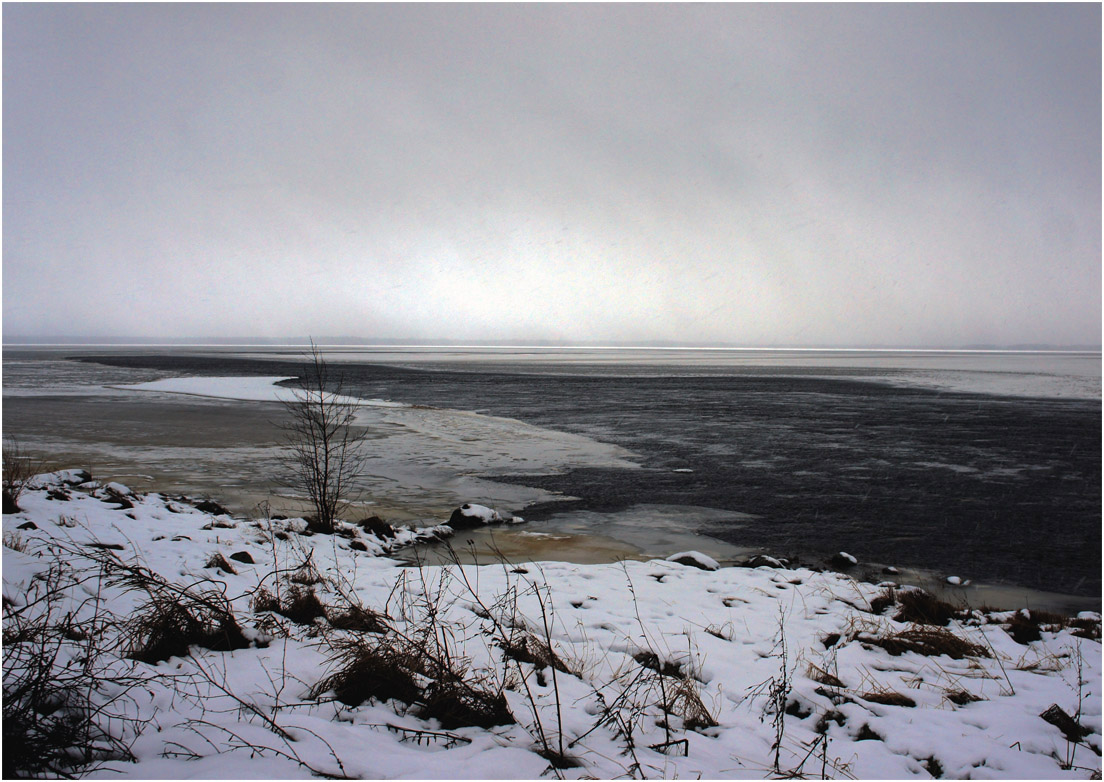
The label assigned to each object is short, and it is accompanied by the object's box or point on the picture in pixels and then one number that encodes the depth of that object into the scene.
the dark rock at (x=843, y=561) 9.42
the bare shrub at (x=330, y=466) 10.56
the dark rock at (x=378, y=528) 10.43
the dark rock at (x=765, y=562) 9.20
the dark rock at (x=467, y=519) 11.29
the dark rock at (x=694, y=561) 9.08
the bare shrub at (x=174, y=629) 4.60
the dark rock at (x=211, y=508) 11.05
